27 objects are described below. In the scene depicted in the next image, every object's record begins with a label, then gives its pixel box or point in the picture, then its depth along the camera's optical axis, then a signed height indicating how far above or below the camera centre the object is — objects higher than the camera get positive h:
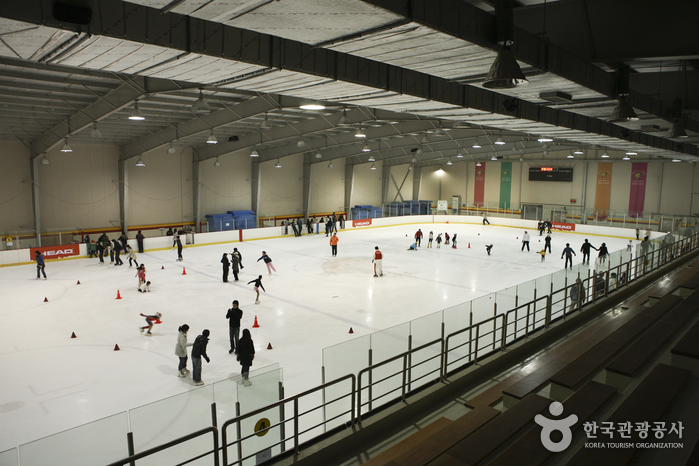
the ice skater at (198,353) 8.90 -3.30
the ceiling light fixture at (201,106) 13.97 +2.71
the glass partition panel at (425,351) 6.69 -2.43
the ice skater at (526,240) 27.12 -2.65
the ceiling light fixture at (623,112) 8.86 +1.76
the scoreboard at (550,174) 45.81 +2.52
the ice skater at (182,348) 9.33 -3.36
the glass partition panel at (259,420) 4.86 -2.56
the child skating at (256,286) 15.16 -3.27
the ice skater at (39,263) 18.69 -3.17
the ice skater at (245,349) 8.89 -3.19
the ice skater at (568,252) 21.32 -2.69
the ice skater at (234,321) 10.49 -3.10
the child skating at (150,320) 12.09 -3.61
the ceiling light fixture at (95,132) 19.64 +2.55
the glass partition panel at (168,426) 4.22 -2.32
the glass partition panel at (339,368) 5.75 -2.32
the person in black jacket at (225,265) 18.16 -3.02
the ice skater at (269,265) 18.36 -3.12
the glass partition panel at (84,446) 3.67 -2.27
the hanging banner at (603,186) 43.50 +1.24
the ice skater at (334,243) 24.52 -2.79
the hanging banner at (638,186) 41.50 +1.24
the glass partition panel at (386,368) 6.22 -2.49
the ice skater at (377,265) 19.30 -3.13
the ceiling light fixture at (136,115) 15.08 +2.57
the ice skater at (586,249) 22.07 -2.55
